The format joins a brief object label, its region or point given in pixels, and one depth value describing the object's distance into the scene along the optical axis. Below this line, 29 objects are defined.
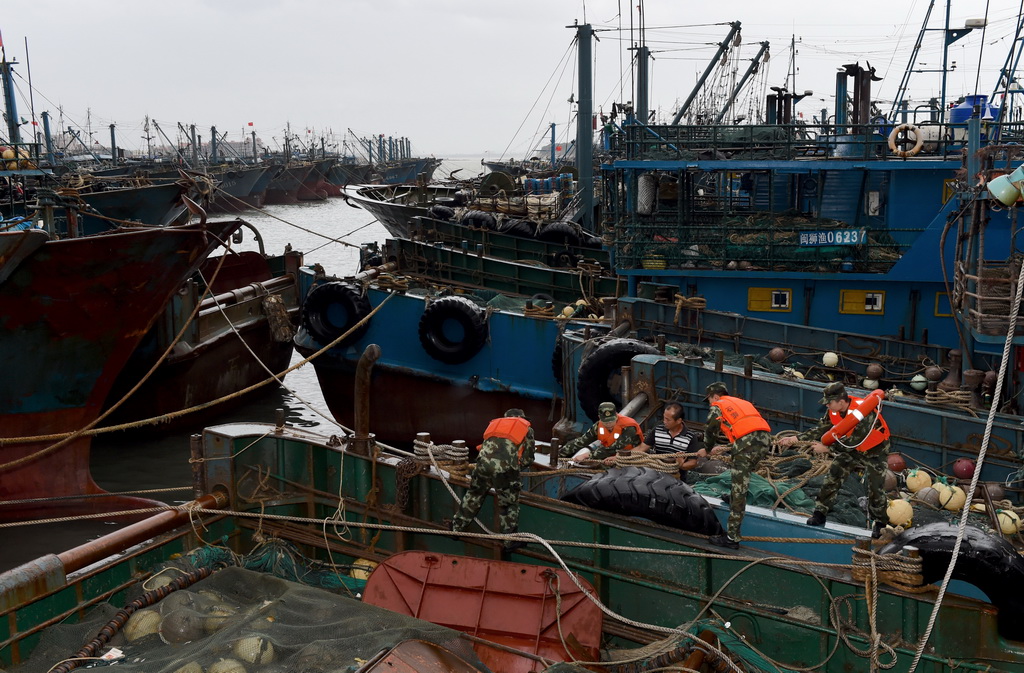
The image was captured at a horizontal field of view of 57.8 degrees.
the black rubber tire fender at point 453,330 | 14.62
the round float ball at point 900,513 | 7.74
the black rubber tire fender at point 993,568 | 6.00
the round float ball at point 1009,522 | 7.45
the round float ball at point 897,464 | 9.27
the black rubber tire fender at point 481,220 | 21.09
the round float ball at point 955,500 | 8.26
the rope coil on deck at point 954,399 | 10.15
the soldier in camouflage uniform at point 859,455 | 7.44
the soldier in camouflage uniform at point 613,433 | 8.45
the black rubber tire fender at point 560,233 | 20.30
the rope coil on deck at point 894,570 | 6.33
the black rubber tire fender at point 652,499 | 7.34
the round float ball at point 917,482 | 8.61
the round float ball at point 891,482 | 8.52
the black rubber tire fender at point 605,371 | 12.18
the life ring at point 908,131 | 13.09
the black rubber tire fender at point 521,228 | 20.86
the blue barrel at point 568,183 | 27.51
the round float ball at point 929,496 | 8.34
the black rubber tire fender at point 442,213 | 22.88
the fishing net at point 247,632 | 5.71
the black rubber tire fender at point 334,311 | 15.65
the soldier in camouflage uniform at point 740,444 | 7.25
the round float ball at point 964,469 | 9.24
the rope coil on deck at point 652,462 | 7.97
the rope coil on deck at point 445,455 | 8.42
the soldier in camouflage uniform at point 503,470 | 7.69
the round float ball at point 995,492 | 8.38
